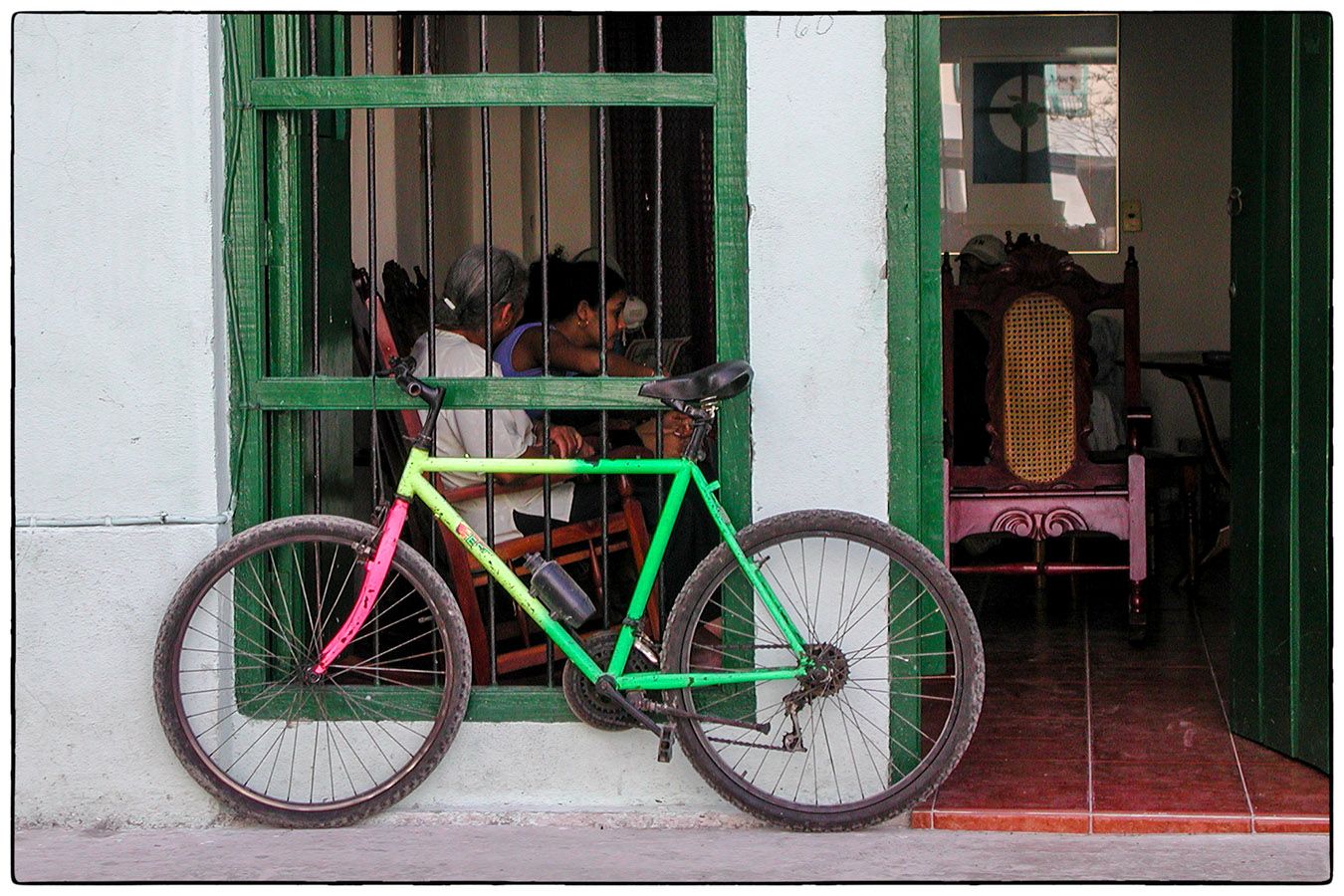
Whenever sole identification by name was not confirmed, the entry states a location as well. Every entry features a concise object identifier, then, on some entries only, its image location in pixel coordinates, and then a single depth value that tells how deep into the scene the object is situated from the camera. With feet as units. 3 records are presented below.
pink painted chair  18.75
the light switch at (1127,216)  31.63
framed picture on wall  31.81
